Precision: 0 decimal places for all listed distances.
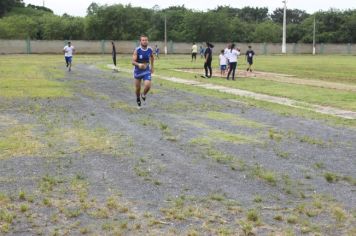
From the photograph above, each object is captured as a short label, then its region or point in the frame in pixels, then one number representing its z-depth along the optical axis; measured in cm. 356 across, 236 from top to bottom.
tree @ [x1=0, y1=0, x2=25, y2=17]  12000
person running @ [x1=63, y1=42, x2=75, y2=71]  2923
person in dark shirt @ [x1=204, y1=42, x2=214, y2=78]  2616
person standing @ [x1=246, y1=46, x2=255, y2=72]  3175
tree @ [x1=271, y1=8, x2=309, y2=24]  15450
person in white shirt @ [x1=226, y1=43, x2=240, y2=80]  2534
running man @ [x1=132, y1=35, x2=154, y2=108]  1402
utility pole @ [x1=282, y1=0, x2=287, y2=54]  7824
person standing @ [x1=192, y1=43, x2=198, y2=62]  4784
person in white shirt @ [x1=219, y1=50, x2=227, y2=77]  2811
